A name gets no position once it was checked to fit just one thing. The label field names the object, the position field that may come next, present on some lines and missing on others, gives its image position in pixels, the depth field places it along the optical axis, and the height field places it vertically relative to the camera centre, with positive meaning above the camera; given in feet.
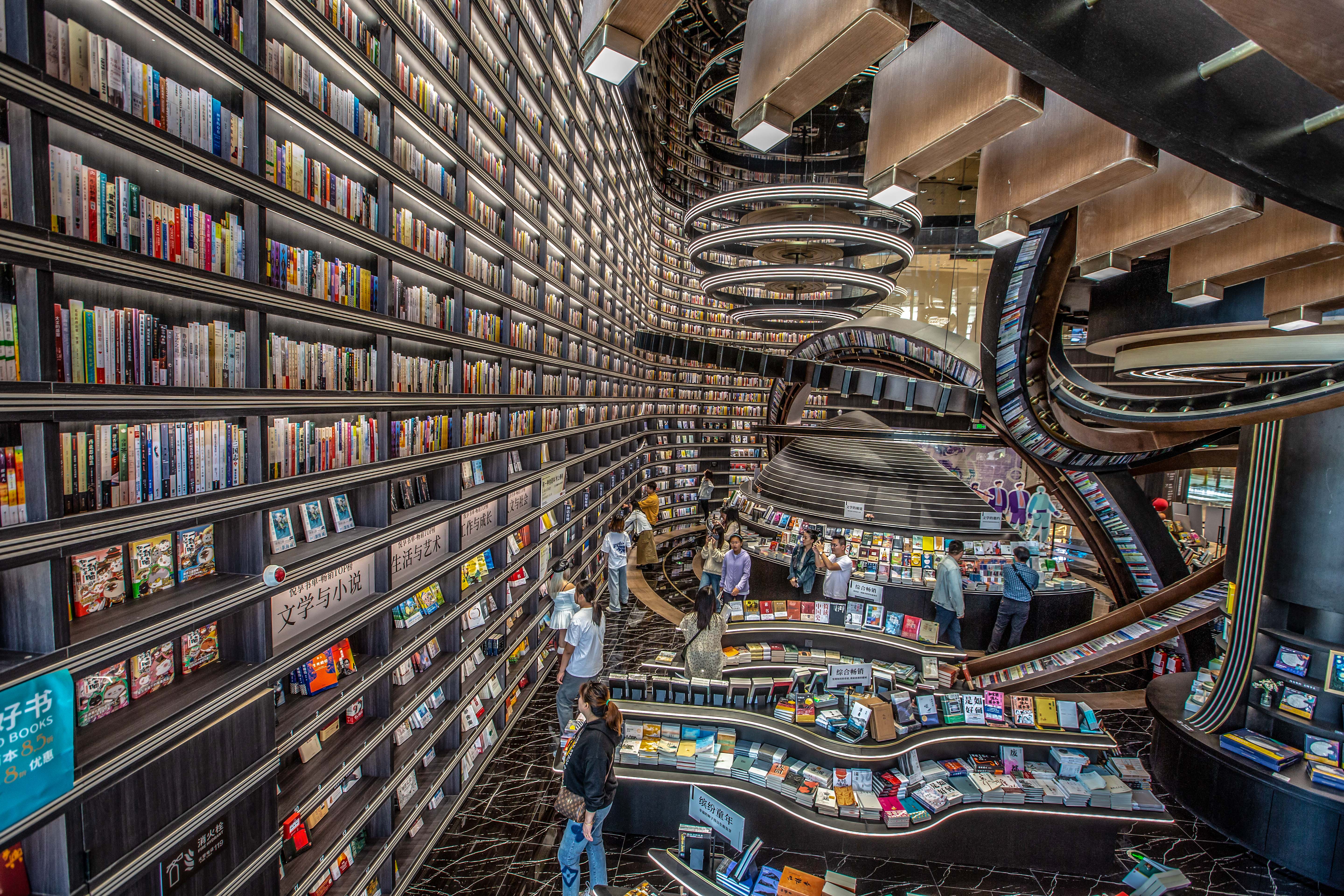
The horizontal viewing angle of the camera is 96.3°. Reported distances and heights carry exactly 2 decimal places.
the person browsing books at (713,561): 25.54 -6.86
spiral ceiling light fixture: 27.27 +7.97
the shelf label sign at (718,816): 9.76 -6.92
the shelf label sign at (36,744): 5.28 -3.41
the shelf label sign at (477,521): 15.33 -3.44
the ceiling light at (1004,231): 4.59 +1.42
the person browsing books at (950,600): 21.98 -6.95
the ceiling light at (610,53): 3.21 +1.88
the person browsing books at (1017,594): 23.13 -6.94
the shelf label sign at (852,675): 15.49 -6.87
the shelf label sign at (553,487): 20.85 -3.31
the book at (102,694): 6.66 -3.62
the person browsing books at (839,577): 22.52 -6.37
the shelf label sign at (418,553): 12.07 -3.51
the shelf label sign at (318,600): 8.95 -3.53
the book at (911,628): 21.61 -7.82
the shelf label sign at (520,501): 17.97 -3.34
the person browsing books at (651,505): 41.47 -7.44
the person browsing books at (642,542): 35.09 -8.58
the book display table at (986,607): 25.02 -8.30
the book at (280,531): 9.14 -2.28
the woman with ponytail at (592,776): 10.88 -6.89
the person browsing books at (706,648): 16.16 -6.66
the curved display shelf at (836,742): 13.71 -7.59
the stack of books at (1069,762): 13.53 -7.78
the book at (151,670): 7.27 -3.61
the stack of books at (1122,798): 12.96 -8.13
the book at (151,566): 7.22 -2.30
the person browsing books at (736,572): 23.53 -6.63
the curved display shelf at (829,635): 20.20 -7.83
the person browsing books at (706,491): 53.11 -8.00
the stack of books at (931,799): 13.10 -8.49
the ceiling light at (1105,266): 5.69 +1.46
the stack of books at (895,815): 12.91 -8.70
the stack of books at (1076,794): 13.02 -8.12
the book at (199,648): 7.93 -3.61
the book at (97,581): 6.58 -2.31
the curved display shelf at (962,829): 12.96 -9.11
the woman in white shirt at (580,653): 15.78 -6.81
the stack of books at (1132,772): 13.37 -7.86
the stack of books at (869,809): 12.90 -8.55
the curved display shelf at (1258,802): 13.60 -9.18
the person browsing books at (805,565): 24.61 -6.59
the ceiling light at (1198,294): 6.92 +1.51
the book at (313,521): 10.01 -2.29
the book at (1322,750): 14.07 -7.61
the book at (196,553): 7.84 -2.31
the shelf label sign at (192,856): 7.00 -5.76
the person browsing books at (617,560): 26.40 -7.25
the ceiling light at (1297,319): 8.48 +1.55
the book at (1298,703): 14.58 -6.77
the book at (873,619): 21.47 -7.48
